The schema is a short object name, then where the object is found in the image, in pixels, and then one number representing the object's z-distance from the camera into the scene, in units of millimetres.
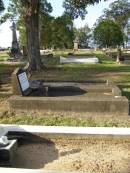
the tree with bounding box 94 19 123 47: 29329
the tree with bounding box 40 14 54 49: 24935
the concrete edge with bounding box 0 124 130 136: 2968
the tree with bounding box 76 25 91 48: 47964
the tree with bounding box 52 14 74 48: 23359
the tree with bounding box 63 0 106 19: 9818
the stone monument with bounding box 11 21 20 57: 18612
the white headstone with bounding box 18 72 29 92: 4351
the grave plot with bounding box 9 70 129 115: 3946
